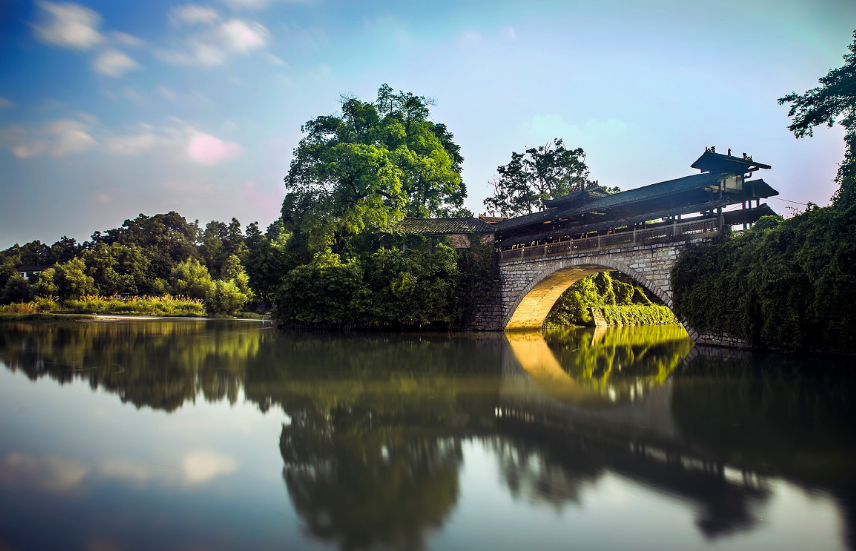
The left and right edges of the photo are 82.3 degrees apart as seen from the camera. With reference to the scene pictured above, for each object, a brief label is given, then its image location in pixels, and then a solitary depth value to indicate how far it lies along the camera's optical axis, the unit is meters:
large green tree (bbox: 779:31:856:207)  13.31
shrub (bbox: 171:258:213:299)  41.69
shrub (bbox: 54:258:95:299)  36.12
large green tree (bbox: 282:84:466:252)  21.83
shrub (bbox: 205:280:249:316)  35.94
